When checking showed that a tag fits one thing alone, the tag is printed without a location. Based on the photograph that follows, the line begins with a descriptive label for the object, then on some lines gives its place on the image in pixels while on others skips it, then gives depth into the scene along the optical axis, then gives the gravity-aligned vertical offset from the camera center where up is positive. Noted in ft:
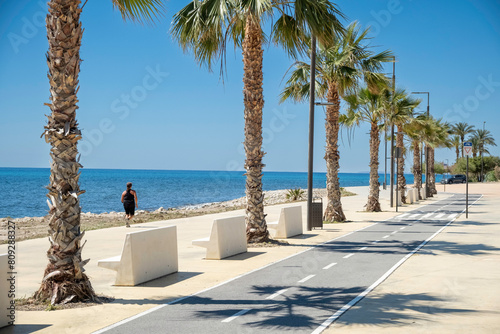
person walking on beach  66.59 -3.86
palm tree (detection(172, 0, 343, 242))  47.09 +12.07
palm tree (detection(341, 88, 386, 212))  95.30 +9.10
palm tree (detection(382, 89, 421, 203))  109.09 +12.72
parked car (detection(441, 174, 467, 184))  297.94 -4.19
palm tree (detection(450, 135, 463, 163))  351.87 +16.98
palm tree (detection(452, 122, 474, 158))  336.53 +25.58
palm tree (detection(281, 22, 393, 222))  72.64 +12.44
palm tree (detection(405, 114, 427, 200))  126.55 +9.01
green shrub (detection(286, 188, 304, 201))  141.08 -6.32
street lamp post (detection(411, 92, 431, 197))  156.96 +1.66
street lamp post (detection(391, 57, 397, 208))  112.37 +8.93
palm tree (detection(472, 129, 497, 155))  354.13 +20.31
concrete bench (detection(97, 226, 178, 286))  31.17 -5.19
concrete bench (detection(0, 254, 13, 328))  22.44 -5.21
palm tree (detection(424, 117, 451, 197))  157.23 +9.55
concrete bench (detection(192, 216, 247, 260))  41.70 -5.38
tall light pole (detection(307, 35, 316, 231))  63.93 +4.69
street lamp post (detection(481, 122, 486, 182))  327.57 +1.16
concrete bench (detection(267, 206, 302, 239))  56.59 -5.61
